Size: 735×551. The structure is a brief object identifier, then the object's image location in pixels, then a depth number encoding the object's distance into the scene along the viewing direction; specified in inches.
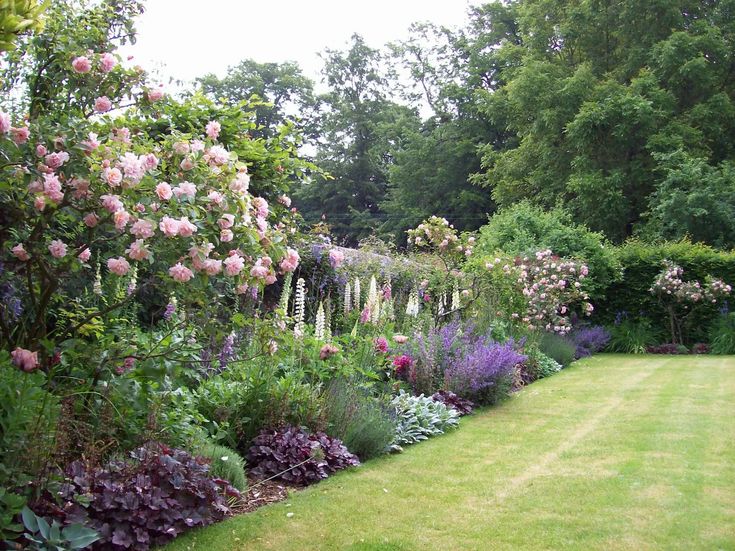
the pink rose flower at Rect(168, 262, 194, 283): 111.0
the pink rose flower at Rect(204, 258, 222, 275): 112.7
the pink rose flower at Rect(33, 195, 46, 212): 109.1
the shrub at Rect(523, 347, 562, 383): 378.2
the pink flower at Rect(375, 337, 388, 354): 247.0
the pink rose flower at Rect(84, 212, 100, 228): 116.7
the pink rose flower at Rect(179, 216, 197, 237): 108.8
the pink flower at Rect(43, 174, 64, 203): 107.8
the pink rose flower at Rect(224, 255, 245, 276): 115.6
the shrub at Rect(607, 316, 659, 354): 555.5
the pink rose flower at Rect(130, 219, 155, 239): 107.9
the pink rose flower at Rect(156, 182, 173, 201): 109.6
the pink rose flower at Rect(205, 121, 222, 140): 140.8
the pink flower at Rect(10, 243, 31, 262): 118.3
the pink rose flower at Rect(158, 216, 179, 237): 107.9
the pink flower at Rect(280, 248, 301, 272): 137.8
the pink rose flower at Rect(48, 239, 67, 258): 118.4
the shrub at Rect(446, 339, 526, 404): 279.4
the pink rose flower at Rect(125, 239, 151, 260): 109.5
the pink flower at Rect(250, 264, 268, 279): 122.6
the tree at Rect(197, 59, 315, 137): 1357.0
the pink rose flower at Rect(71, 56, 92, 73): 131.8
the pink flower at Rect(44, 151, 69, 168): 109.7
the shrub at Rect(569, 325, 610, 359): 508.7
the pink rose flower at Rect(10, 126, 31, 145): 109.3
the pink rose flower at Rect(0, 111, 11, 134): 100.6
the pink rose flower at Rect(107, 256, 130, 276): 113.1
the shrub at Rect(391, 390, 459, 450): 220.2
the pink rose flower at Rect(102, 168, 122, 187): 108.3
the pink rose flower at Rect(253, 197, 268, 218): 134.0
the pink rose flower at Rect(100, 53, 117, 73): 136.8
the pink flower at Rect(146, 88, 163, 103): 149.6
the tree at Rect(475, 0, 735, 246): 757.3
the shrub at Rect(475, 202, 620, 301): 544.4
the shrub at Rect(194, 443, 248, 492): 149.6
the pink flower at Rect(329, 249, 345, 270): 244.8
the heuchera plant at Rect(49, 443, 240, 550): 116.4
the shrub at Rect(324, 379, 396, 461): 194.5
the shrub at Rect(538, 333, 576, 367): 435.2
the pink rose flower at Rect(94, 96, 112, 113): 139.5
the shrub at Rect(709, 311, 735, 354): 529.3
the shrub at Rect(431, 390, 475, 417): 267.0
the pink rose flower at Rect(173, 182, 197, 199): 113.0
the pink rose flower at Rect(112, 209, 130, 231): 109.7
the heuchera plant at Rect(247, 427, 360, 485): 169.9
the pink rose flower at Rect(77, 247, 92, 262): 121.7
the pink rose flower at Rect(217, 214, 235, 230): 115.7
